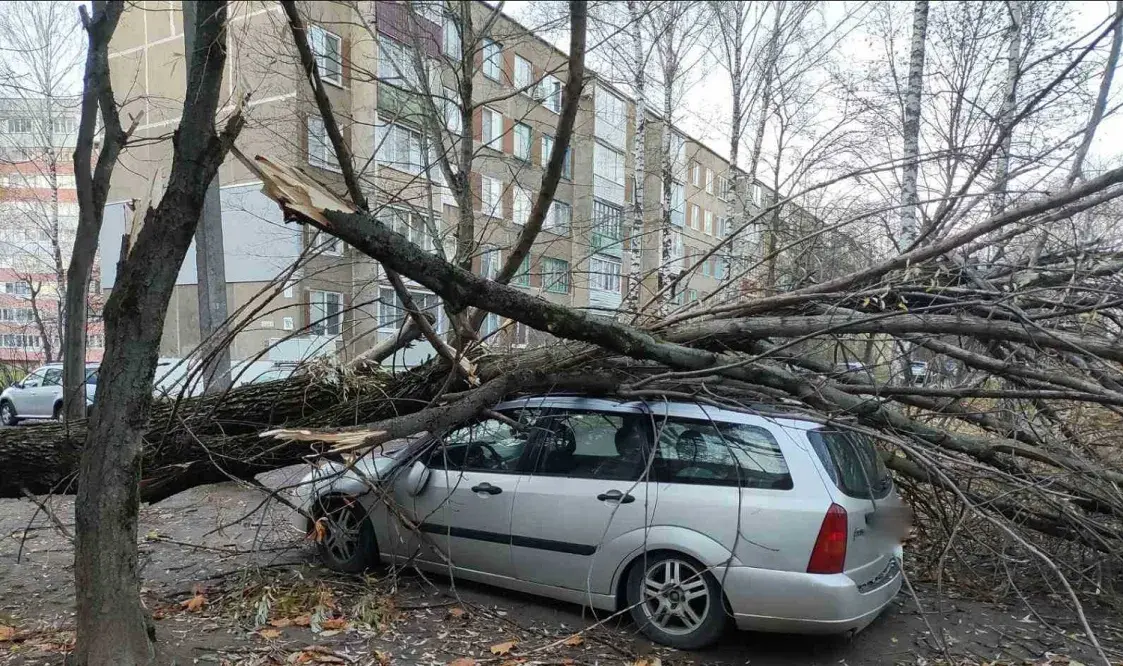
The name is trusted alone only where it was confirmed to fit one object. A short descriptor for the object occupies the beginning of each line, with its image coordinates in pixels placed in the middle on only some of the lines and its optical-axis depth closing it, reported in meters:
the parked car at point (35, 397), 16.52
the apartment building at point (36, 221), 19.92
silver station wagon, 3.72
